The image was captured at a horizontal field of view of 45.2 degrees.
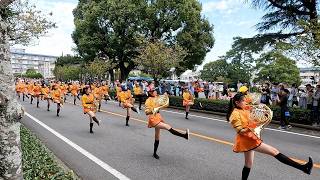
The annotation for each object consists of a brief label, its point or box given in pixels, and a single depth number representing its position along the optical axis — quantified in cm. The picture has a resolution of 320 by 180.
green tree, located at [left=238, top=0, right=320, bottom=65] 1769
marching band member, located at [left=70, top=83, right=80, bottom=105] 2906
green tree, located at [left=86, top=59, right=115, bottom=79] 4747
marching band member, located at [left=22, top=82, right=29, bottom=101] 3188
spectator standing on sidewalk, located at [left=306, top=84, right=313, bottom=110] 1602
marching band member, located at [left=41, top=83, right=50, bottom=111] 2340
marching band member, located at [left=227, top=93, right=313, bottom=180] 607
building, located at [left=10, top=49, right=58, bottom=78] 17076
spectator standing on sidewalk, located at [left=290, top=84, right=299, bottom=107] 1977
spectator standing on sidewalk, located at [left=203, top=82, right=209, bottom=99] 2786
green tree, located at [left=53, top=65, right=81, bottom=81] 7413
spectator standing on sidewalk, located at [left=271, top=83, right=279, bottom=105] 1930
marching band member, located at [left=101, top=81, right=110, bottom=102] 2641
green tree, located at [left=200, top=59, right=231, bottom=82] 8988
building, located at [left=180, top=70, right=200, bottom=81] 10922
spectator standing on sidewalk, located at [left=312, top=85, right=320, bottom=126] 1430
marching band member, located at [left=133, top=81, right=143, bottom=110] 2126
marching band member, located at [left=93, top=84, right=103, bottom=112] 2288
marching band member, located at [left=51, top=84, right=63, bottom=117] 1997
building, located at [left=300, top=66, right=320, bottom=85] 11839
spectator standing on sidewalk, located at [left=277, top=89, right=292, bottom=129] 1448
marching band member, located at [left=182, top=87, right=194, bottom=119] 1822
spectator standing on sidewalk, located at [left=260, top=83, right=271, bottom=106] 1739
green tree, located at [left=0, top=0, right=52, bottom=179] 369
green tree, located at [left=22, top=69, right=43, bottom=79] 13901
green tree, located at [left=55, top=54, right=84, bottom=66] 8952
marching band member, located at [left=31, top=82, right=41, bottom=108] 2558
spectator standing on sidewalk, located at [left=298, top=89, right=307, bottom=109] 1779
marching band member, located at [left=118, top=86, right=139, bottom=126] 1573
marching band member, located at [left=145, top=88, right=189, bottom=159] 895
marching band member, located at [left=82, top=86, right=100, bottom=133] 1362
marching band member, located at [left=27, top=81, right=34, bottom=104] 2831
